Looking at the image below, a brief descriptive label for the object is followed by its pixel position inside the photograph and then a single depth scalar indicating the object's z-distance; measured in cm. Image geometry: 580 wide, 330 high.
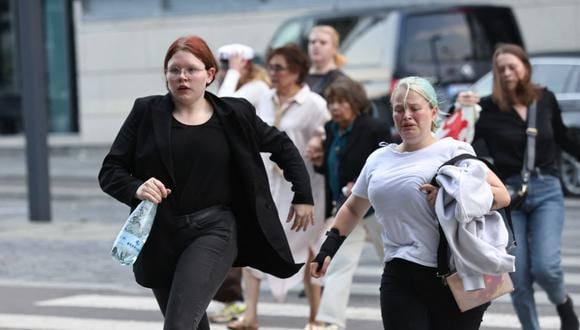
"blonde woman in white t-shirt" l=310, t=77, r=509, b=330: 982
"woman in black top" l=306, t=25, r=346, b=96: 1806
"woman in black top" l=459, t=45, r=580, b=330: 1380
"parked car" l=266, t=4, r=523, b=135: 3078
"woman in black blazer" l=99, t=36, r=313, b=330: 1045
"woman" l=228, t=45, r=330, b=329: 1573
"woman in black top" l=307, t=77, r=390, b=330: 1516
